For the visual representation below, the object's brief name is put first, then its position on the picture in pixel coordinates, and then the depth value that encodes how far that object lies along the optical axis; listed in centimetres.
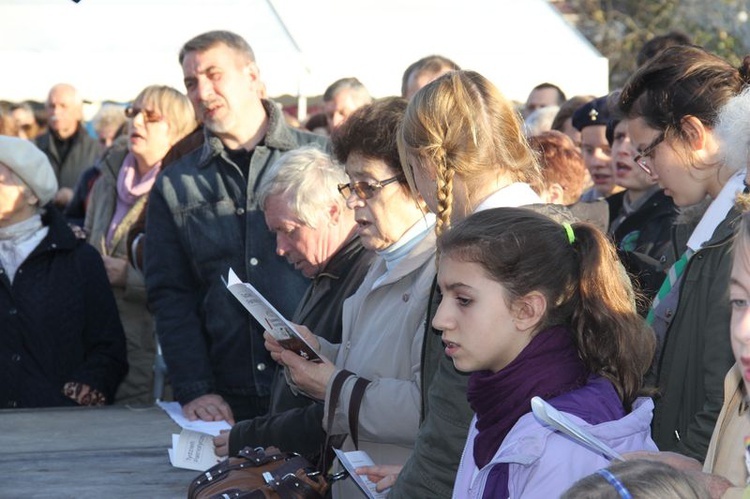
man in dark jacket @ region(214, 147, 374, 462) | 385
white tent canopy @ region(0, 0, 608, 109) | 963
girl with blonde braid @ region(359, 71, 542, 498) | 281
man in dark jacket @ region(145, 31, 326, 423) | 483
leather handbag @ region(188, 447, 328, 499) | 305
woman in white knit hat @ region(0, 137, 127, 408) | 529
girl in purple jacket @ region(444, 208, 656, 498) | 244
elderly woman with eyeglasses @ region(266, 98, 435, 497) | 317
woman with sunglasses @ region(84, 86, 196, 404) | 638
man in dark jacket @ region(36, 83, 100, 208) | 984
